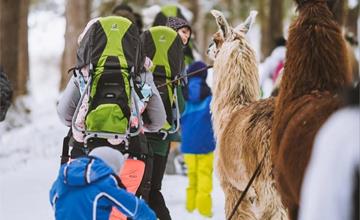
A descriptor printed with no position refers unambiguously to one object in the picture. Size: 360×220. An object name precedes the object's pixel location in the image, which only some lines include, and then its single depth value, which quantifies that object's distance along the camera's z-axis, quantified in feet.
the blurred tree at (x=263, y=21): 150.99
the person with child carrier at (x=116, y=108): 28.85
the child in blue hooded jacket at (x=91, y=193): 24.55
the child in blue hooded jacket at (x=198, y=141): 50.37
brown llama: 20.65
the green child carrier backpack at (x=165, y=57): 35.93
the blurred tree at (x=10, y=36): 98.79
